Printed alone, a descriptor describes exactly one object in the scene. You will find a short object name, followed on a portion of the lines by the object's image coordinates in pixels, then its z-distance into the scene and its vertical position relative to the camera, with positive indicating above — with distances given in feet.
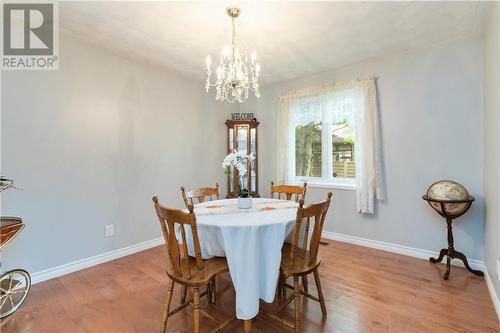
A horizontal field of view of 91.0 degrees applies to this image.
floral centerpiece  6.64 +0.05
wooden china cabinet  13.48 +1.34
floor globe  7.77 -0.91
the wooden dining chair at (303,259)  5.12 -2.17
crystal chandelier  6.85 +2.82
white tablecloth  5.16 -1.79
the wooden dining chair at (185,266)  4.83 -2.20
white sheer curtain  10.25 +1.68
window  11.44 +1.43
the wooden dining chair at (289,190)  8.62 -0.83
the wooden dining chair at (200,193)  7.94 -0.90
